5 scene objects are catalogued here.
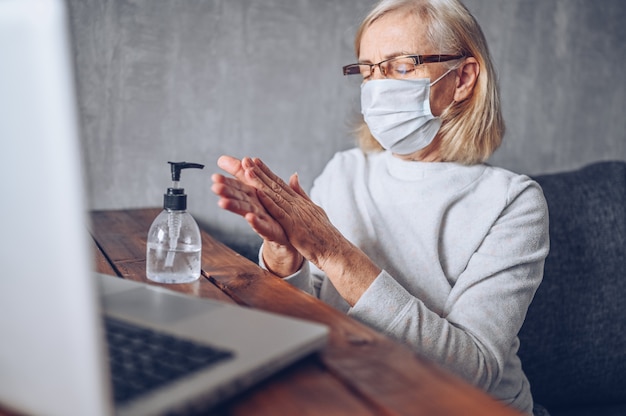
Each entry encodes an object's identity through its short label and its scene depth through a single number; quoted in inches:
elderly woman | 38.2
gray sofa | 59.4
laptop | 14.2
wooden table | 20.3
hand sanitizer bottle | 38.2
